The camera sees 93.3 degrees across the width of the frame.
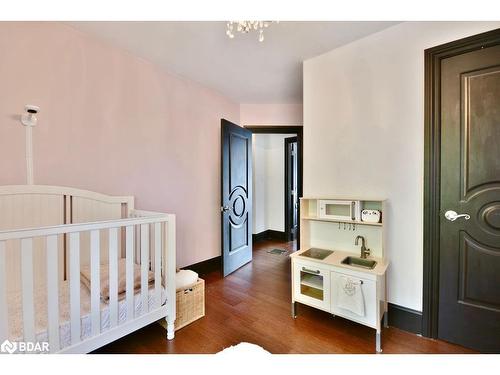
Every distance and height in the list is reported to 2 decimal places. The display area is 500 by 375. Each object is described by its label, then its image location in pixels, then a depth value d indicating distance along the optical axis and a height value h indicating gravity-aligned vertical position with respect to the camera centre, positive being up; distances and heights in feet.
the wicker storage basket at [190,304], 5.92 -3.17
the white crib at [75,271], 3.72 -1.75
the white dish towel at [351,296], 5.22 -2.57
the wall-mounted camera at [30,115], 5.10 +1.51
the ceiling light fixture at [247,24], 4.34 +3.01
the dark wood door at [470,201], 4.78 -0.40
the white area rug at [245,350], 2.03 -1.47
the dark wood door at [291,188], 14.38 -0.34
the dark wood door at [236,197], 9.44 -0.60
